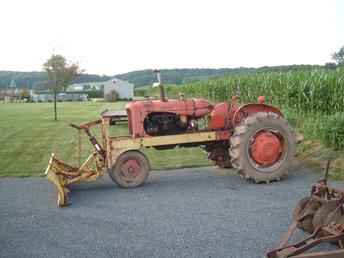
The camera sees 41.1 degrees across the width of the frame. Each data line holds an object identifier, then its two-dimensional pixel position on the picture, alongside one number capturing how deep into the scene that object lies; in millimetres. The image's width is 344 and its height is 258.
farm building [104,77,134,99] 72188
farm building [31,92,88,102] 74625
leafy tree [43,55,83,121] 26297
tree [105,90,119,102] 64188
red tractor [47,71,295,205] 7516
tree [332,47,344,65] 36556
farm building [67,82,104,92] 103500
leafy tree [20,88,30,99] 77688
